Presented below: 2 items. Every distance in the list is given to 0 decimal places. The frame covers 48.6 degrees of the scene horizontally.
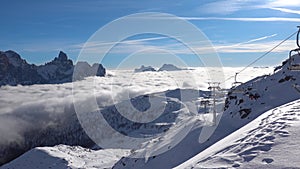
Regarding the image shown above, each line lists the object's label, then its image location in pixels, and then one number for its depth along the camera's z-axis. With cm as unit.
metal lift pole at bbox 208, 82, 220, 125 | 3881
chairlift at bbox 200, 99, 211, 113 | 4579
